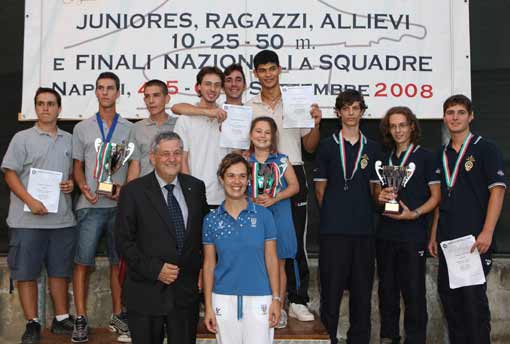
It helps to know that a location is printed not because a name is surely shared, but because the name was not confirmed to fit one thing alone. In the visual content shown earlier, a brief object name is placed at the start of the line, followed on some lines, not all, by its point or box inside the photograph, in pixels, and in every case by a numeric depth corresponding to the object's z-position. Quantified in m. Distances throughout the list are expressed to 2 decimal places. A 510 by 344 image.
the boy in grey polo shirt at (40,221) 3.93
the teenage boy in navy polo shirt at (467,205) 3.67
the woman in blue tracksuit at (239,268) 3.02
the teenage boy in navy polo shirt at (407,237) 3.79
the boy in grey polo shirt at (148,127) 4.00
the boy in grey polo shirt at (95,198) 3.98
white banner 4.84
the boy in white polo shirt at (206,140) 3.87
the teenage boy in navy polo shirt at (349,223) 3.78
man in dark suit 2.95
